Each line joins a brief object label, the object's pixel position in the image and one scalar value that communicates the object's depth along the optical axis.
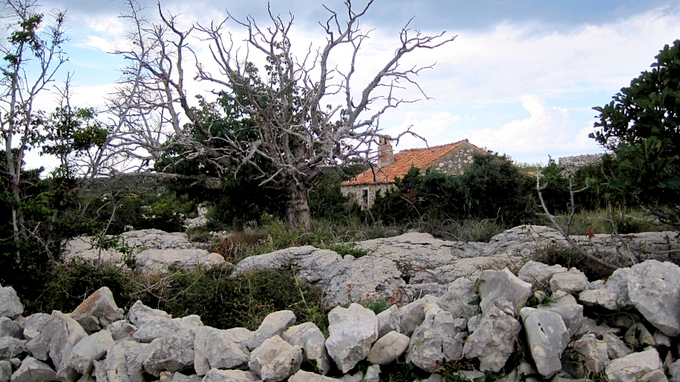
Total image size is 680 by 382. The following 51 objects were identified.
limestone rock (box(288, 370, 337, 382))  4.34
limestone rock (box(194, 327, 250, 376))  4.62
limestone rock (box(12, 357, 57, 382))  5.55
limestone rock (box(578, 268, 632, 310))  4.48
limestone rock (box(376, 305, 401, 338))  4.69
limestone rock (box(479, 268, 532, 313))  4.43
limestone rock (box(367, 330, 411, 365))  4.50
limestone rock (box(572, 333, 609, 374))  4.13
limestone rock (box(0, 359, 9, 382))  5.62
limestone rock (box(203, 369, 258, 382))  4.38
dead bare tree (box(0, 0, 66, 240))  8.34
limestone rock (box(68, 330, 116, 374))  5.34
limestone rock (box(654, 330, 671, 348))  4.31
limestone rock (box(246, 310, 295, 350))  4.84
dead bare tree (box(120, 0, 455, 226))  15.05
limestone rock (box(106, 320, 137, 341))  5.76
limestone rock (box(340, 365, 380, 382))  4.42
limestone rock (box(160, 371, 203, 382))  4.78
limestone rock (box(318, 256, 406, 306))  6.75
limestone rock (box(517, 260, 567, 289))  4.89
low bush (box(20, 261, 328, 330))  6.50
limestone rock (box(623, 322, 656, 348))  4.35
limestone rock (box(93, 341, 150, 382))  5.04
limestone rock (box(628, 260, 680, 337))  4.23
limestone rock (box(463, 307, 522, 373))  4.11
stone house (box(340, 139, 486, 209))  22.56
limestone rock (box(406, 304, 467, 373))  4.27
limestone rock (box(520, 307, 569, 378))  3.98
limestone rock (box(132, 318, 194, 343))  5.17
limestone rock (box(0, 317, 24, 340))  6.17
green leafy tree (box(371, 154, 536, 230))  12.66
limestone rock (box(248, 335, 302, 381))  4.36
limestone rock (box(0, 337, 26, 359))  5.86
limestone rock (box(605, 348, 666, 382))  3.95
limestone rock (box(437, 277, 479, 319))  4.69
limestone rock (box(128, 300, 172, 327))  6.02
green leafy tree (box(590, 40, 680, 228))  6.11
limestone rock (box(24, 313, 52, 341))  6.05
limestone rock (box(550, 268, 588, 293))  4.64
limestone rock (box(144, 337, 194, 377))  4.84
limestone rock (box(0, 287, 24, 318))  6.46
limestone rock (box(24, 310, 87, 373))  5.71
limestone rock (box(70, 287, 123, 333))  6.09
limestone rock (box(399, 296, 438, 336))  4.77
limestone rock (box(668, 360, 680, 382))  4.06
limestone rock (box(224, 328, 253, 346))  4.89
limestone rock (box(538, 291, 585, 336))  4.29
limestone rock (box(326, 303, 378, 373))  4.39
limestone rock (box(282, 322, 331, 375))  4.53
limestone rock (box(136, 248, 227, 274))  7.99
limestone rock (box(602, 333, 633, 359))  4.30
